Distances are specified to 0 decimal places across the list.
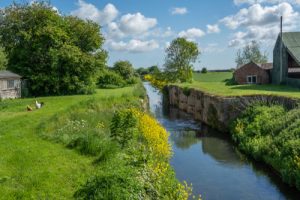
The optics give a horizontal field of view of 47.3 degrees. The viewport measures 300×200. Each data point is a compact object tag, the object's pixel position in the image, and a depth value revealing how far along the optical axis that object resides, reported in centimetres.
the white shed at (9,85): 2913
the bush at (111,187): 725
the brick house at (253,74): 3919
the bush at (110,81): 4715
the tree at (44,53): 3231
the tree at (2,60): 4508
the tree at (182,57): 5884
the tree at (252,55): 7544
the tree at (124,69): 5662
